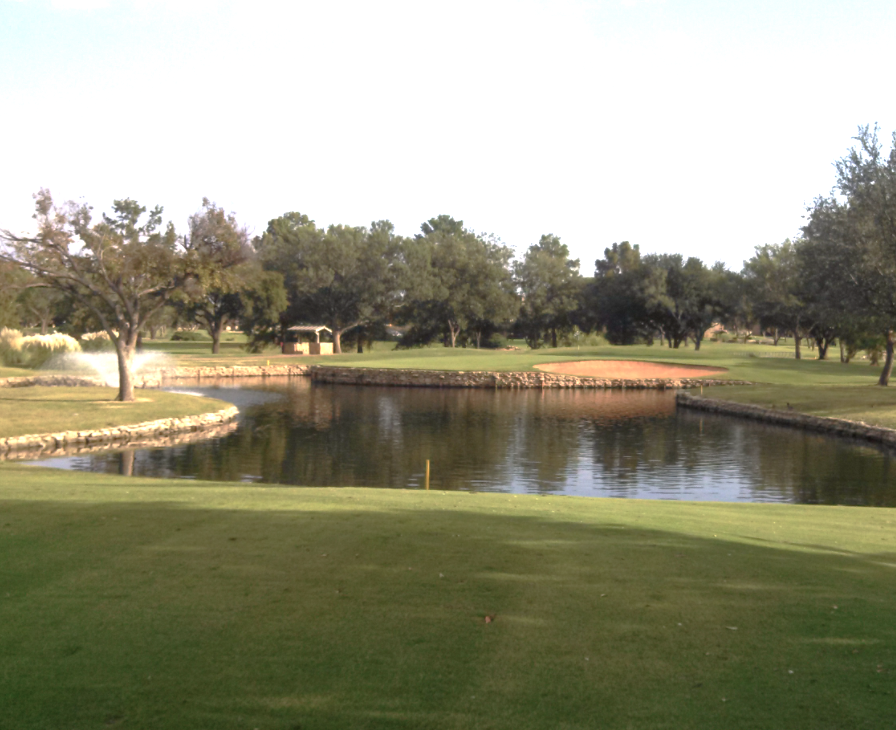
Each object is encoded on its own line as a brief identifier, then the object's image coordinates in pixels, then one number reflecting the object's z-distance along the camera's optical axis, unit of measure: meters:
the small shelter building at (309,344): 83.00
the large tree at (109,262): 29.23
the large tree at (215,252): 31.31
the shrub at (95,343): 59.25
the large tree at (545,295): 103.56
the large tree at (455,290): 89.75
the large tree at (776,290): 72.94
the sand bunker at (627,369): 59.56
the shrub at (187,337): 113.96
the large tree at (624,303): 92.94
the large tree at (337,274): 85.00
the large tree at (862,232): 32.28
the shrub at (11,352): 50.16
